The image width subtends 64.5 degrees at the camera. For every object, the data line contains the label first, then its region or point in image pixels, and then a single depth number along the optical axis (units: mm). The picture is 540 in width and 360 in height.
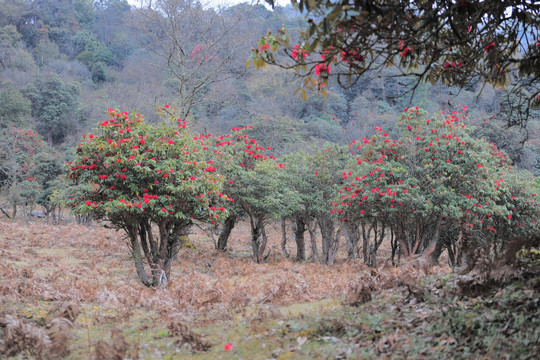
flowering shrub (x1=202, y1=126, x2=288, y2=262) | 15477
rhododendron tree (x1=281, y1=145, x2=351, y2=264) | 17641
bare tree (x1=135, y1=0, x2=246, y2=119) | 18250
